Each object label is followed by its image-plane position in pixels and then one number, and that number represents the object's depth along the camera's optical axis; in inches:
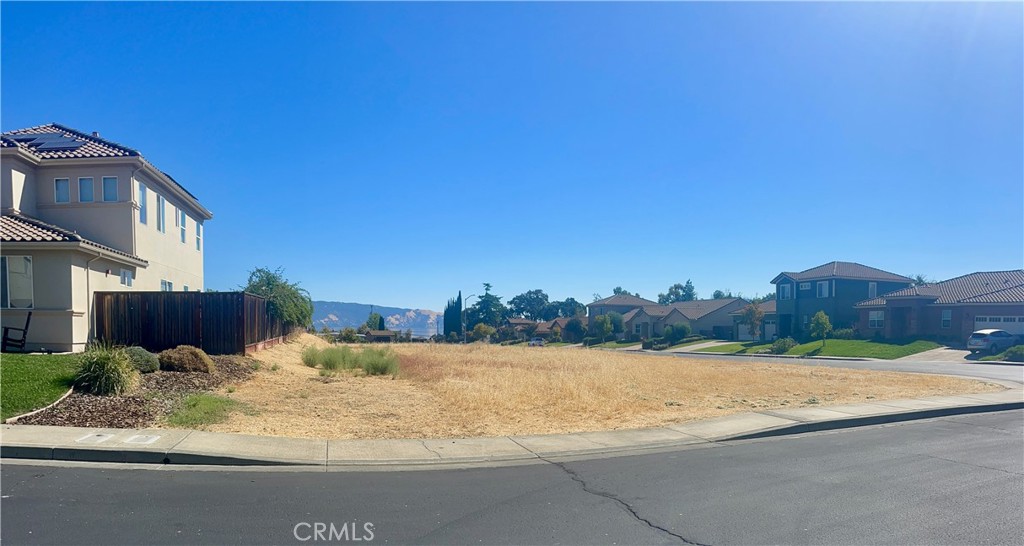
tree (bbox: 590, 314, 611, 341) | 3324.3
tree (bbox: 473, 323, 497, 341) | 3688.5
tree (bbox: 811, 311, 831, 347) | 2010.3
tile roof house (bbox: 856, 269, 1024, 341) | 1798.7
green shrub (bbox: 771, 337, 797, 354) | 2032.5
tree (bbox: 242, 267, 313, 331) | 1291.8
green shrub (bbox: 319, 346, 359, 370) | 999.6
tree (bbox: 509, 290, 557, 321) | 6072.8
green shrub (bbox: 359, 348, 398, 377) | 943.7
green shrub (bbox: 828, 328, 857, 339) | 2178.9
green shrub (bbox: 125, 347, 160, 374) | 604.1
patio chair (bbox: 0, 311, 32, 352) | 700.0
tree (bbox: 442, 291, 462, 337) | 4256.9
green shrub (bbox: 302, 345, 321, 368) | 1056.2
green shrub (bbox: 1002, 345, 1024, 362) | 1418.6
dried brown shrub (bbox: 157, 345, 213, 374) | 663.8
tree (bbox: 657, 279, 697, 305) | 5831.7
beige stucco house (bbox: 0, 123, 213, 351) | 722.8
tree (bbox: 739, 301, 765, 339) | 2536.9
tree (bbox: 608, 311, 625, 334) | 3511.3
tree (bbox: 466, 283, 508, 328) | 4785.9
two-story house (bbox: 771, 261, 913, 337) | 2348.7
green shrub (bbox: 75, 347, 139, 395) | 496.1
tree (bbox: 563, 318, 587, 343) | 3708.2
